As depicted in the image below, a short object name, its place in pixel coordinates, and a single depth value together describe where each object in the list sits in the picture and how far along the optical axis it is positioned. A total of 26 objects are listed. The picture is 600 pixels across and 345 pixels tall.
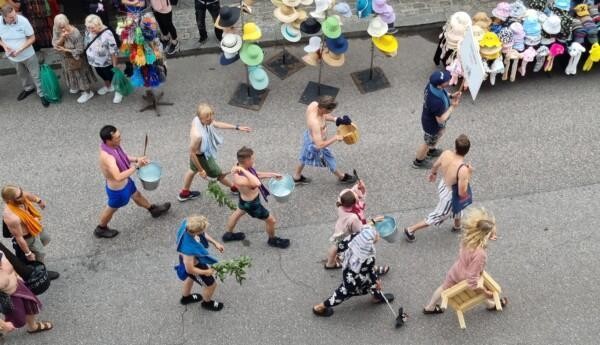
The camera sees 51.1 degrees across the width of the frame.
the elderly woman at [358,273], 5.89
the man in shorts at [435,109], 7.47
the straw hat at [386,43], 8.97
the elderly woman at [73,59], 8.74
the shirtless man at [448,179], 6.59
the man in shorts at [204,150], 7.09
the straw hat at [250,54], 8.76
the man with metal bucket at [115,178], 6.75
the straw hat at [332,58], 9.12
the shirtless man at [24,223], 6.27
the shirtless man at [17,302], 5.77
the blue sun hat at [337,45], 8.91
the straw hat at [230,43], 8.63
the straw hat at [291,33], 9.00
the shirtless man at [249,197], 6.59
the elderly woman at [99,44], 8.69
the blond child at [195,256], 5.78
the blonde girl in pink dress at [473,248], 5.70
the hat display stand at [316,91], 9.41
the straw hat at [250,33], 8.64
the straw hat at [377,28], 8.87
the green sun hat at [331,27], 8.62
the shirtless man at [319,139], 7.26
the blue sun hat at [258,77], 9.05
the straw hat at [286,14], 8.88
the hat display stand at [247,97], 9.32
